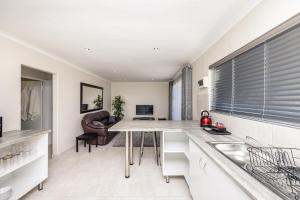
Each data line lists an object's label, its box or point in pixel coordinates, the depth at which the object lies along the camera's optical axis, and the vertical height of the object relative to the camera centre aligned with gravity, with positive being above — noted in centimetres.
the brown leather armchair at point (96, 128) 471 -88
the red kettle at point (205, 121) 254 -36
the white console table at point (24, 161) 192 -82
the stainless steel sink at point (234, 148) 153 -50
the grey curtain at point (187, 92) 394 +20
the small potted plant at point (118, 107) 786 -39
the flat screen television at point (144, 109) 816 -50
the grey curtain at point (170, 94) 745 +25
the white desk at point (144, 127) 247 -47
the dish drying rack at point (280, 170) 78 -45
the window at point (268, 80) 122 +20
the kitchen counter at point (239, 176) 74 -45
